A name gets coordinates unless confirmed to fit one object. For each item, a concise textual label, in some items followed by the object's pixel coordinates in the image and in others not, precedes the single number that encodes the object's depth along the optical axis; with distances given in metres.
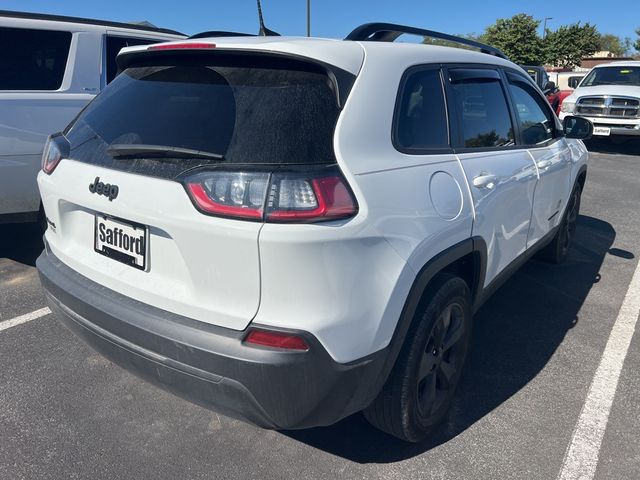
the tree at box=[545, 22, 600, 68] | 53.06
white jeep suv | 1.85
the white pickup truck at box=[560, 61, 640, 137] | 11.66
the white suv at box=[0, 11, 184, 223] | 4.12
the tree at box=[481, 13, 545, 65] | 48.75
